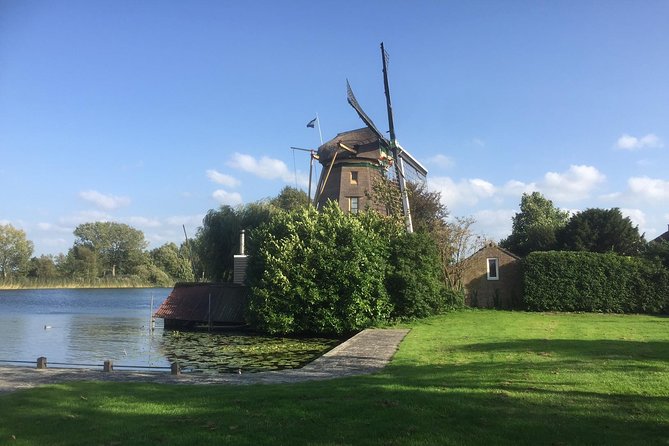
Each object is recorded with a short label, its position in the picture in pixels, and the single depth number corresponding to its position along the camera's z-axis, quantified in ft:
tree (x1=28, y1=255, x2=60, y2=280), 271.08
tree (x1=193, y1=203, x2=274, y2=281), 118.01
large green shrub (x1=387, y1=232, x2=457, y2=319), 74.59
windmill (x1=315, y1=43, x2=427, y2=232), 108.06
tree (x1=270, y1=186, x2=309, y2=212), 203.46
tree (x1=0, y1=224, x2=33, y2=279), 264.72
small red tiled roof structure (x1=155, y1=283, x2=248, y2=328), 83.76
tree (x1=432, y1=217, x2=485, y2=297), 96.53
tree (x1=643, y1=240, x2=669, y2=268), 89.58
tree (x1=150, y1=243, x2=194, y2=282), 291.79
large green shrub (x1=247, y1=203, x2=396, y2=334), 67.67
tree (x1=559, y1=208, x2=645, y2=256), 118.73
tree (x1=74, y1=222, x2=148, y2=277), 305.53
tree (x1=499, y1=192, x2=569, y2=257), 139.13
